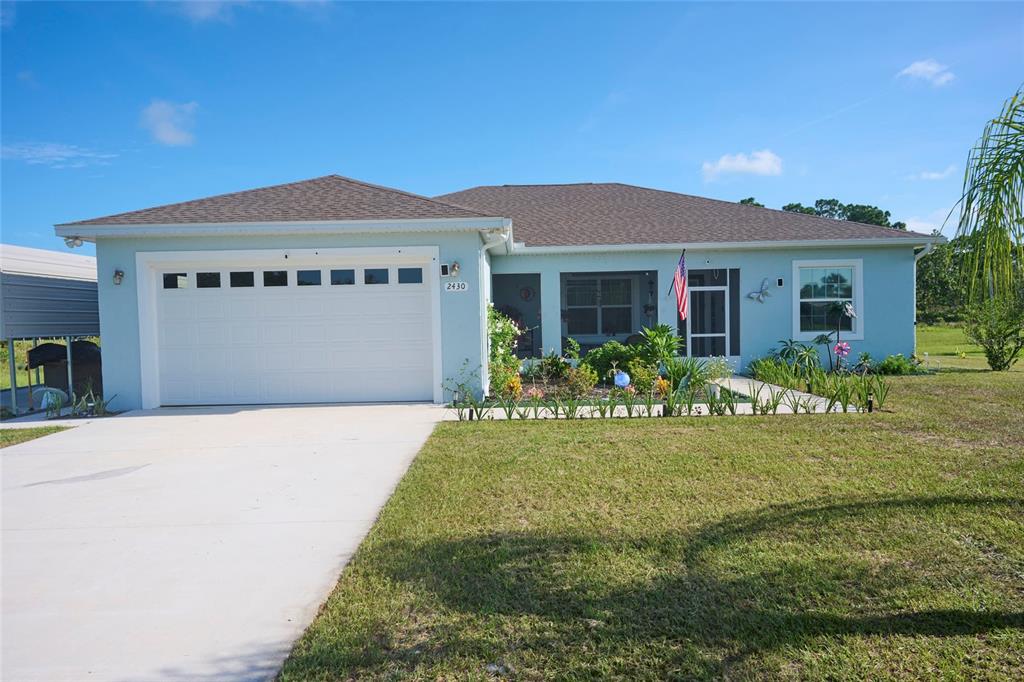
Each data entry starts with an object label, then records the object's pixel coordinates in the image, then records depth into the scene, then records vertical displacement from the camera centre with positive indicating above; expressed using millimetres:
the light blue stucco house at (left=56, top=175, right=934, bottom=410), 10266 +520
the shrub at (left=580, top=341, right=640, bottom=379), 12500 -808
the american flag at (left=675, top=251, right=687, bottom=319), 11375 +590
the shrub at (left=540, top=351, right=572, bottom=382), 13203 -1020
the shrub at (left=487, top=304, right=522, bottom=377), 11500 -414
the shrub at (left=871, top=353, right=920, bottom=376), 13461 -1198
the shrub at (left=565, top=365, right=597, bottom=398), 11125 -1169
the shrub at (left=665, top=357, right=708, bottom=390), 10406 -983
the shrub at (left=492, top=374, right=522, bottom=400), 10891 -1210
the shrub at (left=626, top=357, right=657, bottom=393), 11031 -1045
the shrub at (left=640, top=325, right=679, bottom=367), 11820 -548
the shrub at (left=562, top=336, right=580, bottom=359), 13125 -668
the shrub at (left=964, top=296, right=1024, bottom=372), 14039 -702
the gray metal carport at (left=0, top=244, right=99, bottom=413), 10805 +680
